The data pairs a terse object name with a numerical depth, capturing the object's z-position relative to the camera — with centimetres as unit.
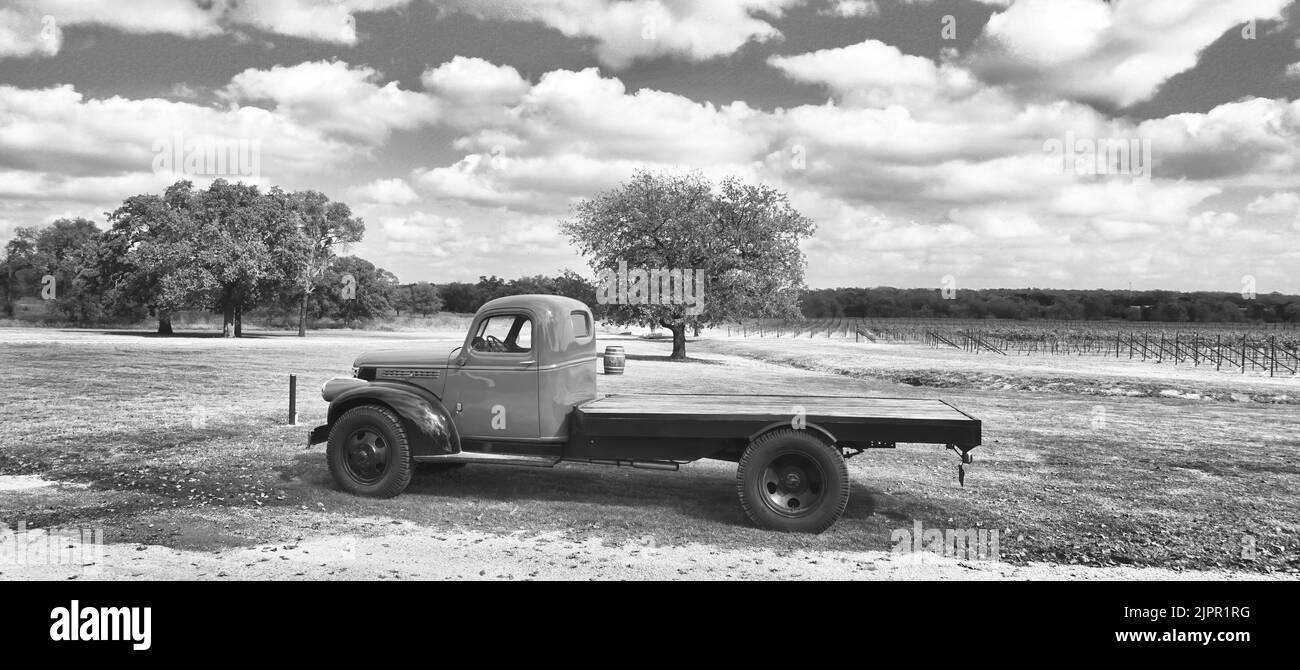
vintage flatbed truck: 669
